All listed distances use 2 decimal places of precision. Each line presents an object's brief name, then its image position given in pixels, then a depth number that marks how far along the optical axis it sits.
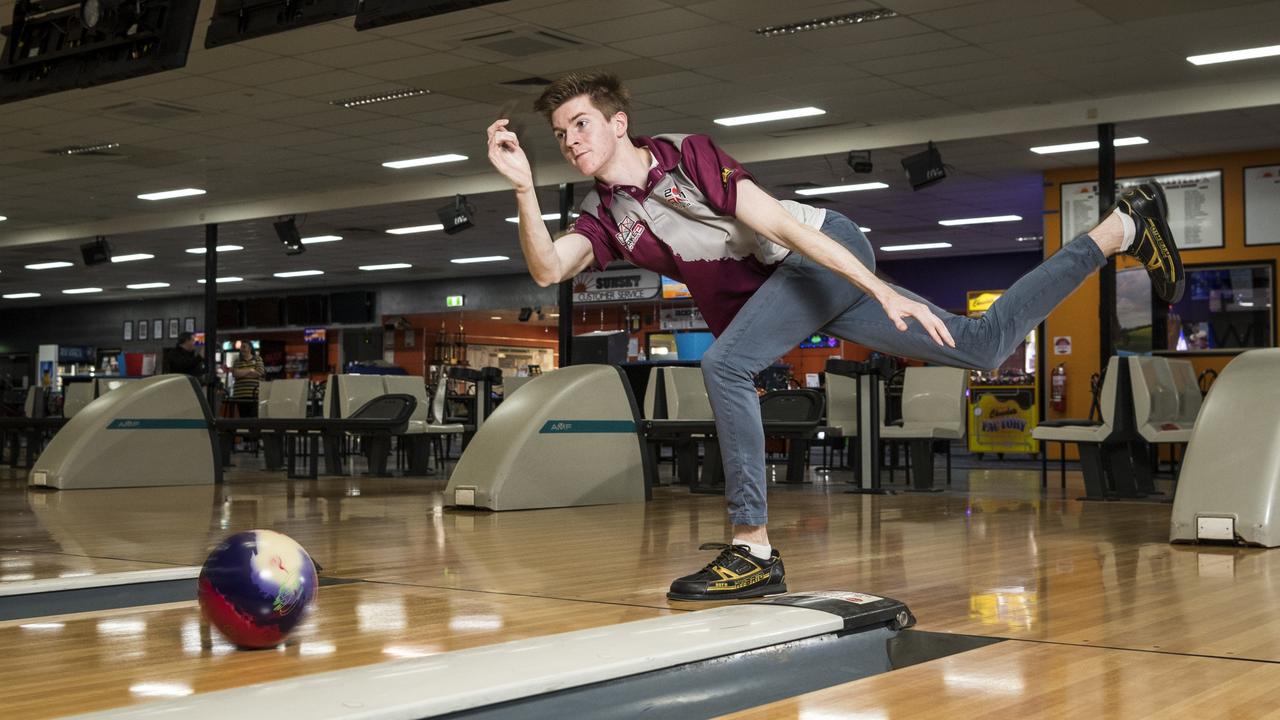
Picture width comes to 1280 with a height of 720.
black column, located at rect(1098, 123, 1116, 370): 10.07
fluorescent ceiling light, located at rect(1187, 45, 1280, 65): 8.90
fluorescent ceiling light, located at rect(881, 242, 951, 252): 17.44
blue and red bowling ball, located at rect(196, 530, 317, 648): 2.22
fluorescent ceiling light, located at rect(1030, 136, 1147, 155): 11.14
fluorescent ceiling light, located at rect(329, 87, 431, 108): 9.84
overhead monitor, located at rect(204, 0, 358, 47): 6.05
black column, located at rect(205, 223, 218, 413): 14.79
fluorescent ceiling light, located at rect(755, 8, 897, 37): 7.97
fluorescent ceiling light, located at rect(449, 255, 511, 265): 19.16
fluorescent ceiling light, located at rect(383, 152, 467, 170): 12.52
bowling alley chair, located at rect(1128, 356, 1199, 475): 6.99
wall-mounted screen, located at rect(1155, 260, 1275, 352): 11.16
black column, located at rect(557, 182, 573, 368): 12.69
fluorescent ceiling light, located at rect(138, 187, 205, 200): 14.39
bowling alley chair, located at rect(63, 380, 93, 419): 13.16
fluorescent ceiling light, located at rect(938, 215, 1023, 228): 15.31
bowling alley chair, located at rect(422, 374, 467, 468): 12.53
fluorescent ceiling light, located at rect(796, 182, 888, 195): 13.28
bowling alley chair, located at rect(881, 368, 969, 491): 8.25
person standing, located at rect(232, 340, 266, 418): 13.66
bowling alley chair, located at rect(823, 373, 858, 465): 9.08
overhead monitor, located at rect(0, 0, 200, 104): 6.48
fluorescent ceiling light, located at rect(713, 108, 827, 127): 10.65
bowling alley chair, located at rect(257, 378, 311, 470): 11.27
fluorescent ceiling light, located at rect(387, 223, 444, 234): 16.24
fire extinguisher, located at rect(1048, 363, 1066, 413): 12.42
